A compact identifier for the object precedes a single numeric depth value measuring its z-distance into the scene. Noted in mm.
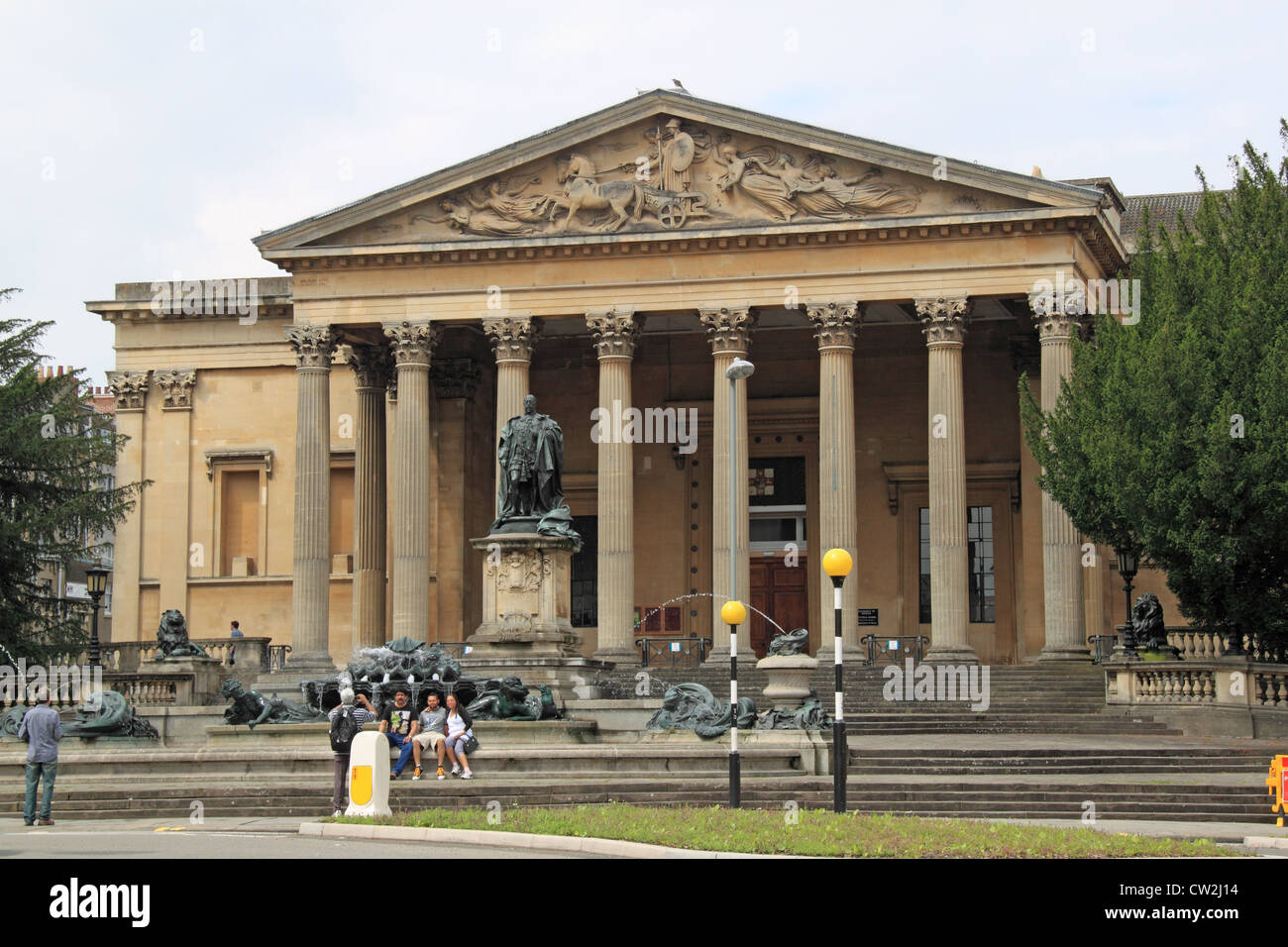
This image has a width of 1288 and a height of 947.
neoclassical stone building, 46156
